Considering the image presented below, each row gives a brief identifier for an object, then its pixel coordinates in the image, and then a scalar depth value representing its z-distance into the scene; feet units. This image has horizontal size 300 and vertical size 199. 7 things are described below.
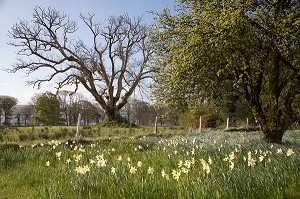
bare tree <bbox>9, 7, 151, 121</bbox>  88.43
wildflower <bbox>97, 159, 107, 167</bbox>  12.50
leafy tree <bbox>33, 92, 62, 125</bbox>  145.07
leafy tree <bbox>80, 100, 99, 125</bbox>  177.53
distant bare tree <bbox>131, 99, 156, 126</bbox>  185.88
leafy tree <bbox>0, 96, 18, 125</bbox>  170.19
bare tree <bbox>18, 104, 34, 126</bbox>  189.28
